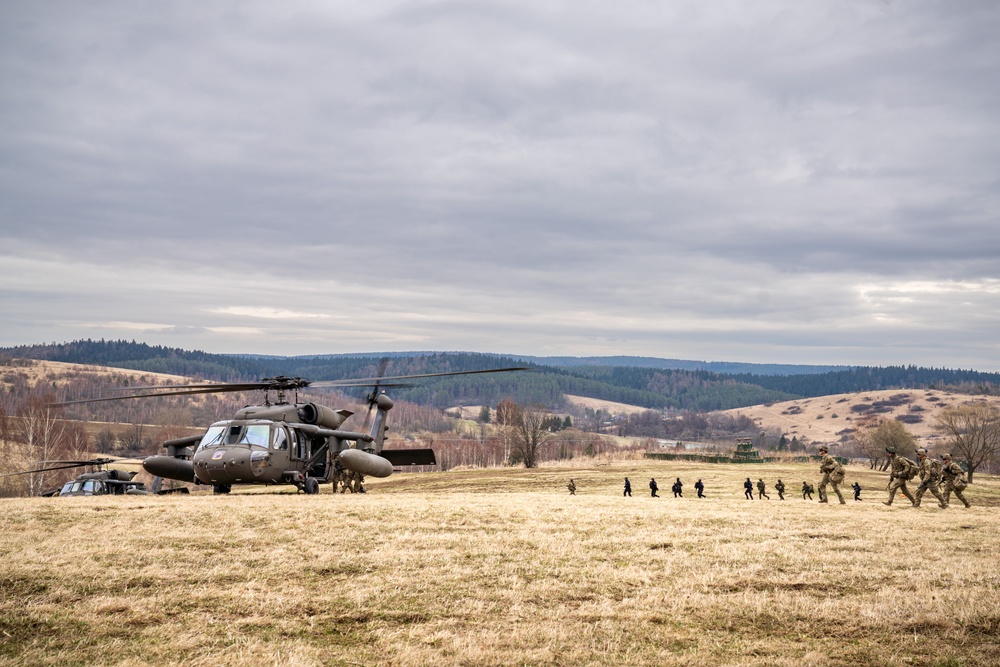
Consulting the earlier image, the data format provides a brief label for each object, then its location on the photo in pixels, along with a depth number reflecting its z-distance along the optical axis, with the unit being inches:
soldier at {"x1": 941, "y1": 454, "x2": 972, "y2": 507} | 935.0
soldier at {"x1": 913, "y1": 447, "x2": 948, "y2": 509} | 927.0
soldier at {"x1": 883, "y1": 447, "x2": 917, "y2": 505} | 949.8
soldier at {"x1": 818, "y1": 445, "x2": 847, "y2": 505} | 972.6
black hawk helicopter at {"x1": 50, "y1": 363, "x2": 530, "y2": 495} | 981.8
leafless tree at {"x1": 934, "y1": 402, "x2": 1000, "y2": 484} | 2736.2
